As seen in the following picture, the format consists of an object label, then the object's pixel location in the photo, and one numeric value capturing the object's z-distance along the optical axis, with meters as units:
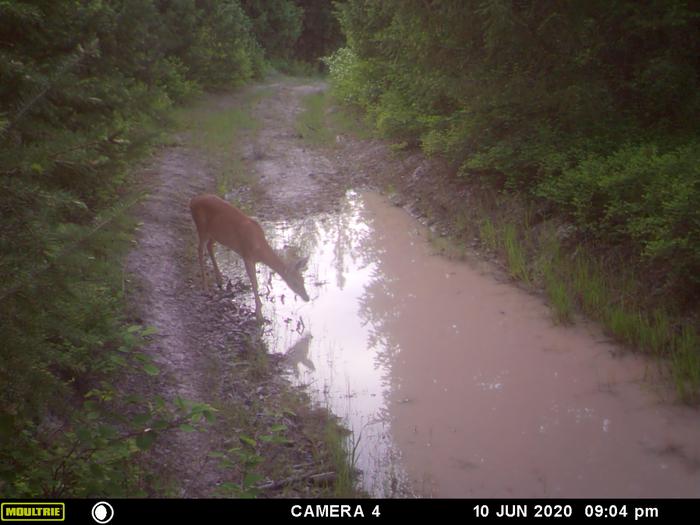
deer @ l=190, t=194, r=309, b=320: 8.53
